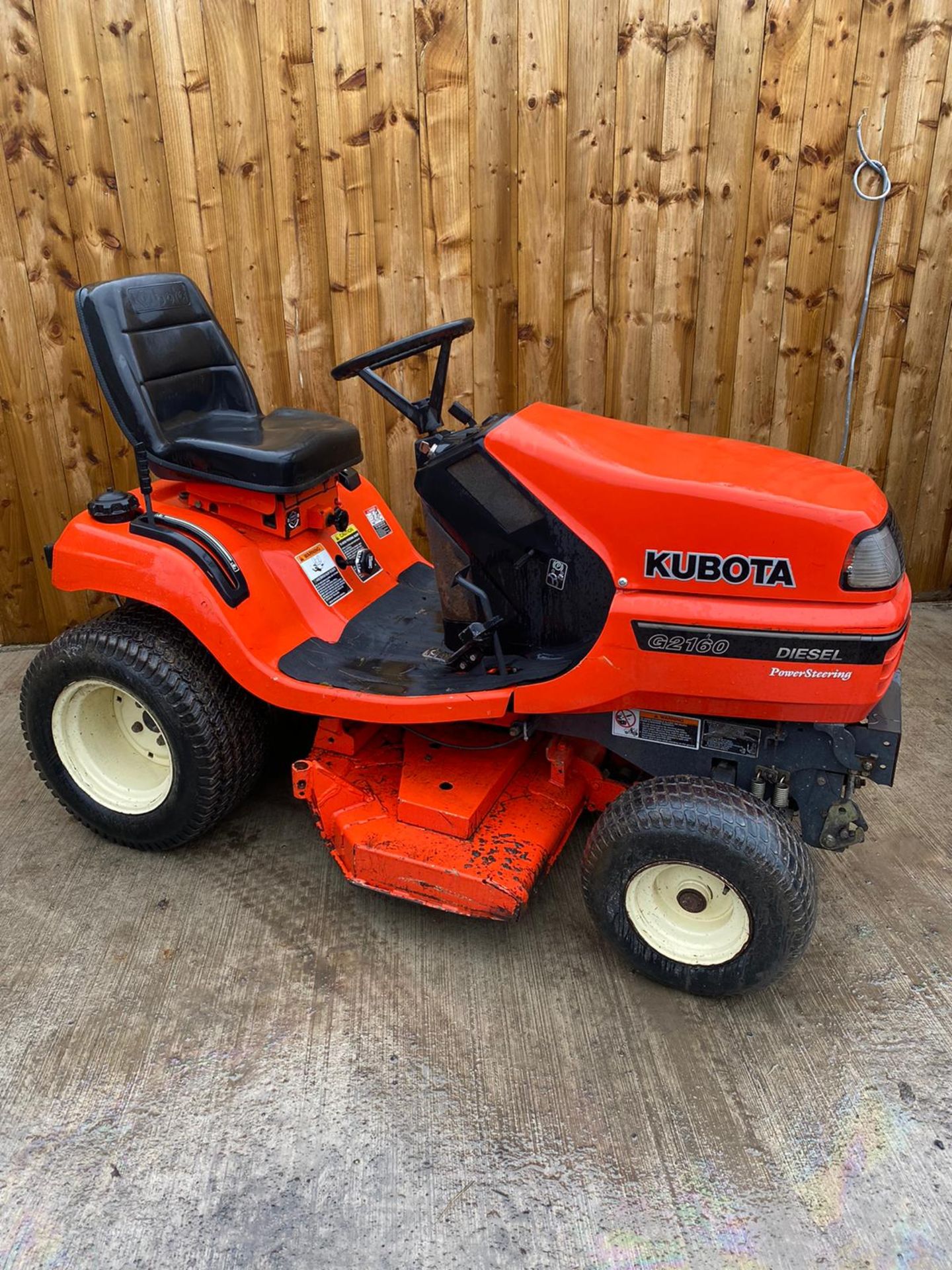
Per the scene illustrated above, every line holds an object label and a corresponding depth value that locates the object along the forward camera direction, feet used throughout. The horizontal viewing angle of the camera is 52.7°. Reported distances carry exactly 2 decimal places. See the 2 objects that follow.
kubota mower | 7.14
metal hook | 12.15
